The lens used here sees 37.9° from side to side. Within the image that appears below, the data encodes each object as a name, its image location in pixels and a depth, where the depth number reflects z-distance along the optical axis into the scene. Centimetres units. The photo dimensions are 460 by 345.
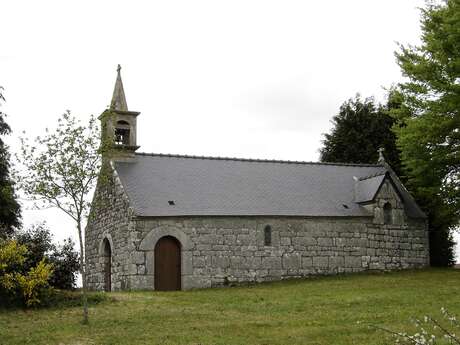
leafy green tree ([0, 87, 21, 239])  2933
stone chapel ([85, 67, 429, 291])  2762
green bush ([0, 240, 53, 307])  2048
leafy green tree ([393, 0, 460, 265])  2753
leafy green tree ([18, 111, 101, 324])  1827
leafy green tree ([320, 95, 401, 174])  4009
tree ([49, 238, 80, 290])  2405
